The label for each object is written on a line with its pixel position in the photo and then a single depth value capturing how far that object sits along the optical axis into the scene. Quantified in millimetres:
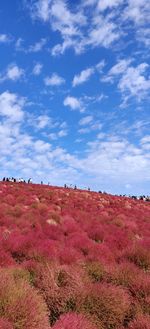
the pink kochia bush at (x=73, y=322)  6508
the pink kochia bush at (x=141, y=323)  6956
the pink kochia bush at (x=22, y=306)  6613
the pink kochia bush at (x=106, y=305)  7715
